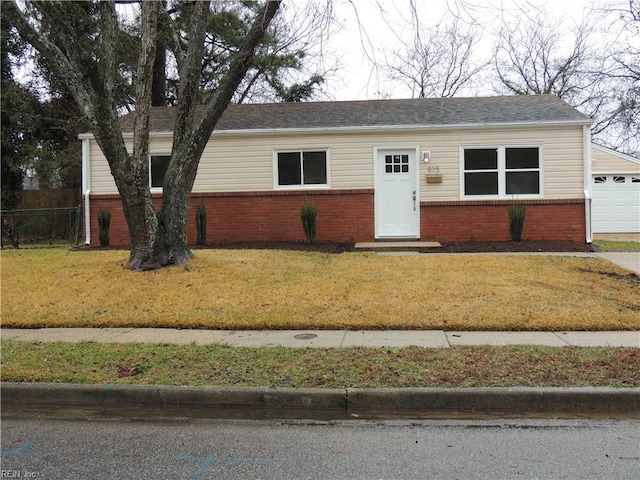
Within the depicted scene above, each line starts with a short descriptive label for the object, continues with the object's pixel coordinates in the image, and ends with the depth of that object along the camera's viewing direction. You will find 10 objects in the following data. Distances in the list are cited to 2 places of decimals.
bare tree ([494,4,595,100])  34.34
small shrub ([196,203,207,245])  15.60
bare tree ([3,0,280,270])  9.84
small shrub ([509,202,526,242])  14.74
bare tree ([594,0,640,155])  23.41
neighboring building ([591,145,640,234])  21.36
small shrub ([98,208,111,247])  15.84
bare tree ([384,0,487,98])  27.67
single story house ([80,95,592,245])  15.22
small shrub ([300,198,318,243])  15.02
